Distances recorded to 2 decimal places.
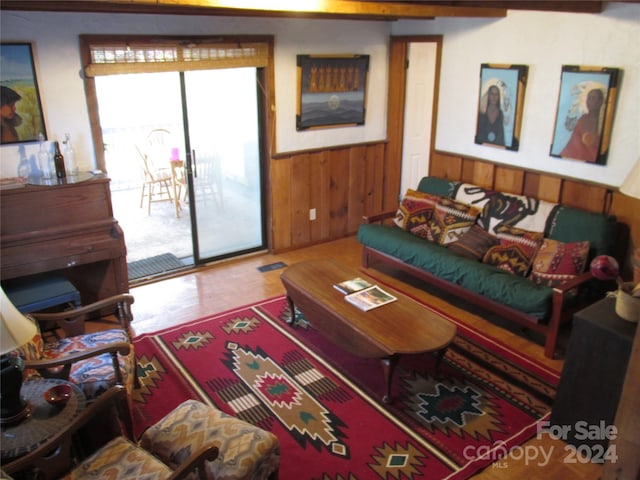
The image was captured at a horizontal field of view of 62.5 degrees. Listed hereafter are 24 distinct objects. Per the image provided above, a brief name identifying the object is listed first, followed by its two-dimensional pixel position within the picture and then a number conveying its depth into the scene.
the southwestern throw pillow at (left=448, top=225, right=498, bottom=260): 4.34
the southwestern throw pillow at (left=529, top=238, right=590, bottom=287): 3.77
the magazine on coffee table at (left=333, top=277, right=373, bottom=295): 3.62
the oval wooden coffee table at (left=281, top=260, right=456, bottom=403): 3.03
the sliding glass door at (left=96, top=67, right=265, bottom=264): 4.77
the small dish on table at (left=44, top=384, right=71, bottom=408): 2.28
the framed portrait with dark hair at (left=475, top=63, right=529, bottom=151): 4.46
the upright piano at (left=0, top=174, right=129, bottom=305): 3.58
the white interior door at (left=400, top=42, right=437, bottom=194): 5.51
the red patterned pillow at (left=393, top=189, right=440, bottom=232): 4.87
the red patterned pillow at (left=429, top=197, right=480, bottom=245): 4.62
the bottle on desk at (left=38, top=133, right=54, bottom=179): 3.86
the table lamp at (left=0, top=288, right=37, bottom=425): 1.86
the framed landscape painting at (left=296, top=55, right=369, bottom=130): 5.06
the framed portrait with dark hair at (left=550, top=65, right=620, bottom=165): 3.87
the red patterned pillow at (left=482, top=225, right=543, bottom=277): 4.09
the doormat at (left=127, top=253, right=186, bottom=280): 4.95
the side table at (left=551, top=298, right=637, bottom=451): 2.57
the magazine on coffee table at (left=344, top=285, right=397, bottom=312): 3.42
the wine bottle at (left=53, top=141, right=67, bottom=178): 3.84
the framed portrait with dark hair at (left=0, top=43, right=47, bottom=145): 3.66
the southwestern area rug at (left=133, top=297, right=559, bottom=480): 2.75
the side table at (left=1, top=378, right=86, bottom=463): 2.05
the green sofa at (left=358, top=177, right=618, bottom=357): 3.61
